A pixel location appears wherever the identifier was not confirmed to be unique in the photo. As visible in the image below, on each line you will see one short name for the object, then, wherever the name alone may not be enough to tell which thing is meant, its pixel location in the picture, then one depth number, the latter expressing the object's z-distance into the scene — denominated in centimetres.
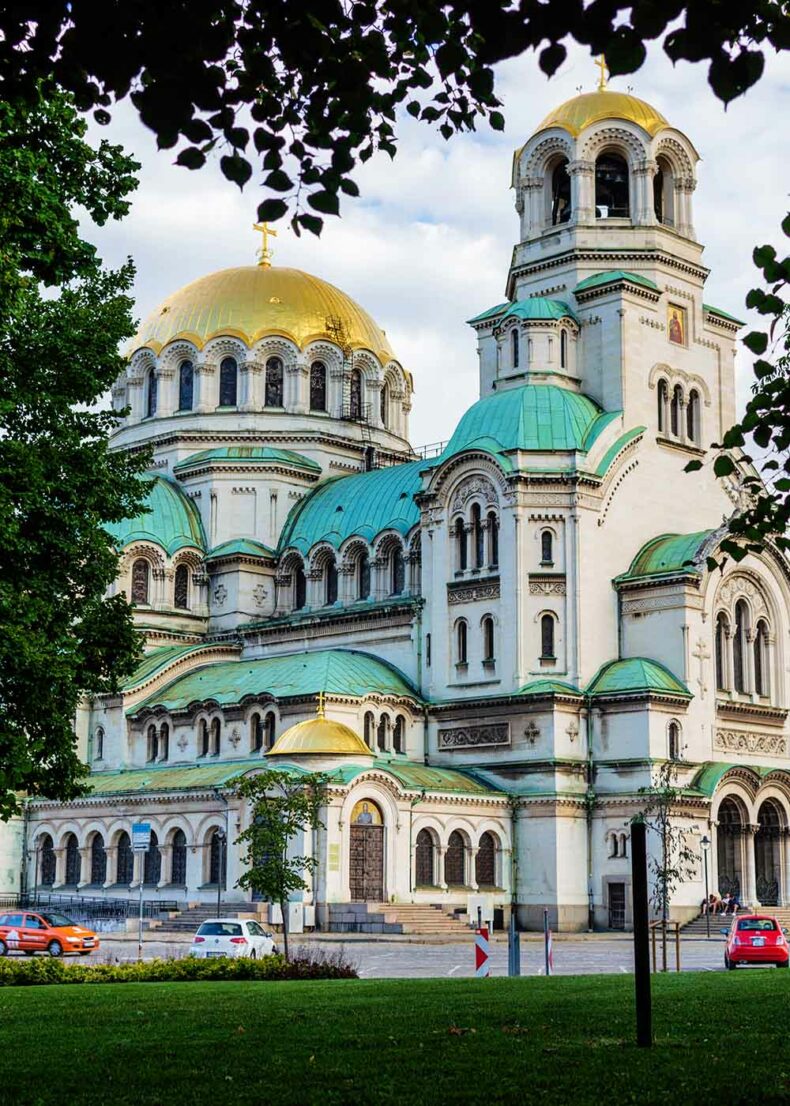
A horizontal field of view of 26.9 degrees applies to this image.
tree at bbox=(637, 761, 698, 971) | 5153
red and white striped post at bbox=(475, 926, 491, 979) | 2766
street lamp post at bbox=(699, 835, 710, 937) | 5356
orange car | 4144
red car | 3312
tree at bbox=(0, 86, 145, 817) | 2231
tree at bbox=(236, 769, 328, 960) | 4122
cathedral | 5603
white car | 3512
